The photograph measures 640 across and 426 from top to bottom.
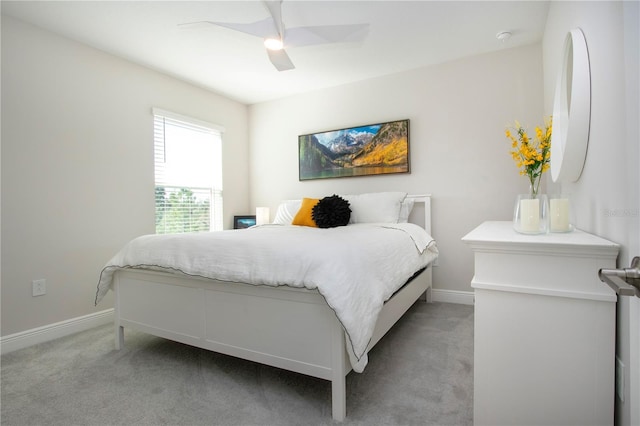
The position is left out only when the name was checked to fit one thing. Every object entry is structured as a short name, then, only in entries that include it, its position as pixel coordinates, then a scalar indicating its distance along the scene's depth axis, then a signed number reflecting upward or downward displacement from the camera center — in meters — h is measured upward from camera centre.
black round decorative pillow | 2.86 -0.05
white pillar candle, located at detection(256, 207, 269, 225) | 3.96 -0.09
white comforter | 1.41 -0.29
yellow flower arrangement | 1.55 +0.23
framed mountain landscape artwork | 3.40 +0.62
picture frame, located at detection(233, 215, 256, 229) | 4.10 -0.17
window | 3.33 +0.39
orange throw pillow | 3.03 -0.08
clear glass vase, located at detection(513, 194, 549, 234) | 1.25 -0.04
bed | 1.44 -0.48
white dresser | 0.99 -0.41
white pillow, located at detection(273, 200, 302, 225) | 3.46 -0.05
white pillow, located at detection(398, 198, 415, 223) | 3.19 -0.04
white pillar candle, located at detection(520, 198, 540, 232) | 1.25 -0.04
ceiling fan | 1.99 +1.16
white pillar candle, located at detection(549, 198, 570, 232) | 1.31 -0.04
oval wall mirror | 1.32 +0.41
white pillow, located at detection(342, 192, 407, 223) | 3.04 -0.01
